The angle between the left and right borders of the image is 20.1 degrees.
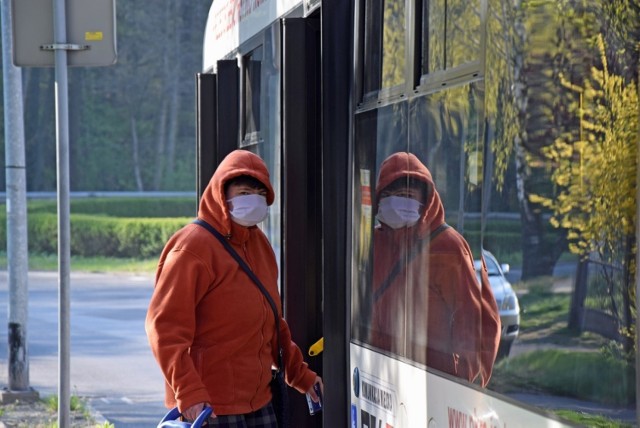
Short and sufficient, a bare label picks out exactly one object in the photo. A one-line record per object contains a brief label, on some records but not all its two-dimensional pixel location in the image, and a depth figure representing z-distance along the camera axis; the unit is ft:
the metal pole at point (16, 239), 54.69
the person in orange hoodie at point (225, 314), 23.22
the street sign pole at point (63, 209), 28.87
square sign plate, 30.44
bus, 12.65
